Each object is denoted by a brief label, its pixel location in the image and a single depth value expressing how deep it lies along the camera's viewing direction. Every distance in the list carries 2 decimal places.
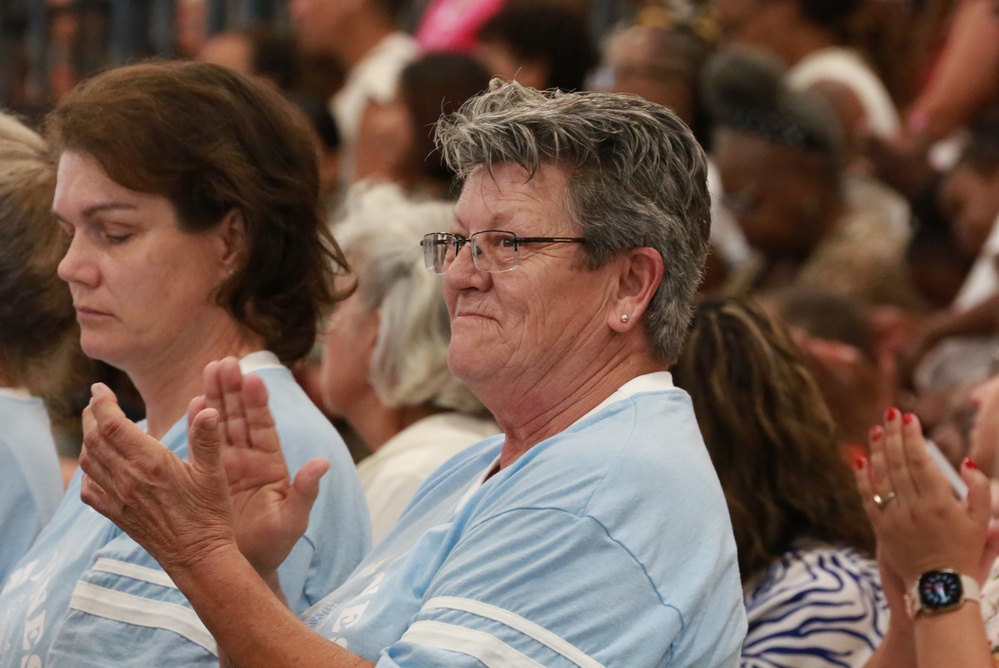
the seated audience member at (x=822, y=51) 12.03
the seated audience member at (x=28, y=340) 5.83
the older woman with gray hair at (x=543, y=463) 3.84
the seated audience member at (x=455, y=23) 13.26
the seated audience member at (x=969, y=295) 9.76
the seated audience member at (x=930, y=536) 4.87
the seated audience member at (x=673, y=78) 11.88
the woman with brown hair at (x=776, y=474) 6.03
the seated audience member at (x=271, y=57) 13.85
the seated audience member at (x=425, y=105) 10.20
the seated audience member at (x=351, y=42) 13.12
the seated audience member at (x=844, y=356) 8.18
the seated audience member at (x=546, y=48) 11.98
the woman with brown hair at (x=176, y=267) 5.08
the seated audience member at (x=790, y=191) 11.05
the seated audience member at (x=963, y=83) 11.45
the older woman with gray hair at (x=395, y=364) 6.89
